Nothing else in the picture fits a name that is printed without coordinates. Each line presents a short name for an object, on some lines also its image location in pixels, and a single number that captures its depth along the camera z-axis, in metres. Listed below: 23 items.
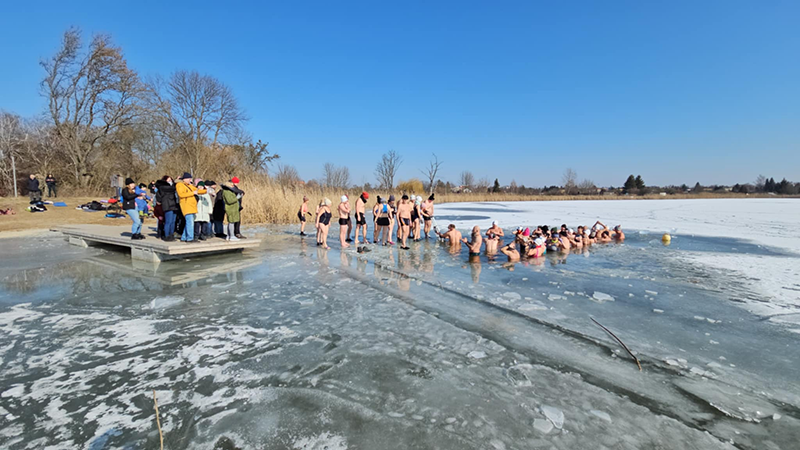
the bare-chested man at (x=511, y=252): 8.42
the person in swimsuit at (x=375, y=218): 10.34
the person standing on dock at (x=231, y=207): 8.38
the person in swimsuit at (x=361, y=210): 9.79
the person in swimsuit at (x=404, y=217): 10.00
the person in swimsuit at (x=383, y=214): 10.26
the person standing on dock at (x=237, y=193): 8.51
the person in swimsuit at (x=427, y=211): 12.17
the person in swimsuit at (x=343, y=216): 9.39
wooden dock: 7.28
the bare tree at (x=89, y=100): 21.30
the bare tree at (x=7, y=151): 21.02
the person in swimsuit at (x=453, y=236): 10.61
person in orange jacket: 7.42
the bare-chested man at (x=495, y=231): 9.91
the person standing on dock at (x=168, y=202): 7.54
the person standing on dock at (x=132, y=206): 8.16
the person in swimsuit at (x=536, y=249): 9.10
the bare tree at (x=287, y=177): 19.99
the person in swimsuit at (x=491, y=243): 9.26
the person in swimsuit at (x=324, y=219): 9.45
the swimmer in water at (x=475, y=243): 8.51
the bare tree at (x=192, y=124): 24.33
